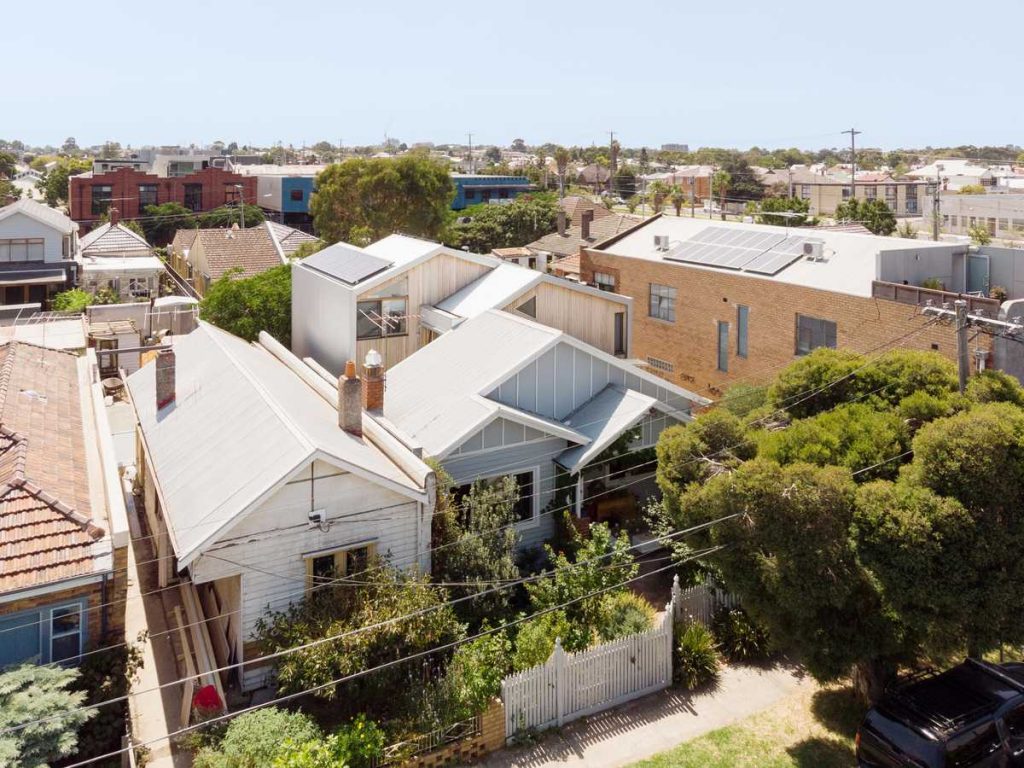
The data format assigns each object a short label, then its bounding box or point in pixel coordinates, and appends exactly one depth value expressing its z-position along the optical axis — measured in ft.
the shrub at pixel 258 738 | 41.60
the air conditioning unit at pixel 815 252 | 101.21
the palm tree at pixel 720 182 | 294.70
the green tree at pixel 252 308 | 112.06
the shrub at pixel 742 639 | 56.90
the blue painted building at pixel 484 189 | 354.33
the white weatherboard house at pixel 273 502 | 49.16
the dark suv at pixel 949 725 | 42.65
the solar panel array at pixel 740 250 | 103.96
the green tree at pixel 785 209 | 201.46
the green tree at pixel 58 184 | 368.48
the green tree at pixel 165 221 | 289.33
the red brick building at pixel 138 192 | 287.48
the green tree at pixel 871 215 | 183.32
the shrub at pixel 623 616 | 54.24
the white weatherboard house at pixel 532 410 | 64.34
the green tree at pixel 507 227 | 228.63
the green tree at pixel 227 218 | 296.92
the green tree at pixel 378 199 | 190.60
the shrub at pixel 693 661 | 54.24
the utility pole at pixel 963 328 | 51.16
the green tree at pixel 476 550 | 54.13
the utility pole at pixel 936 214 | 120.67
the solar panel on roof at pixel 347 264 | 91.09
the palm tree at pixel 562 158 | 363.17
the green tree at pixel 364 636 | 45.96
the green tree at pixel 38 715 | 37.65
